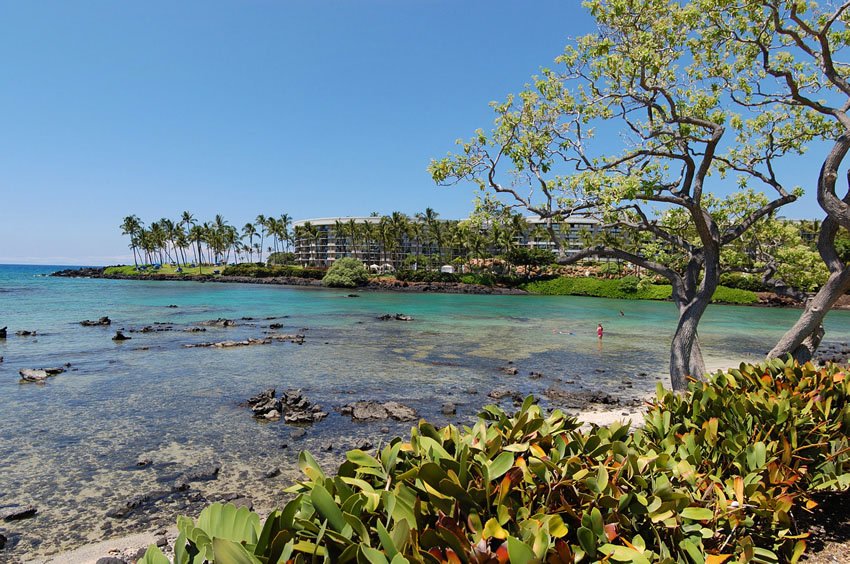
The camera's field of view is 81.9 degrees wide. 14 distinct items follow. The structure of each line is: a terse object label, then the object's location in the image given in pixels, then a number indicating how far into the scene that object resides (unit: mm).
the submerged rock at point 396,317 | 44369
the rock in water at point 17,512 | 7917
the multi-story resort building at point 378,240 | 125688
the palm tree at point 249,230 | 161750
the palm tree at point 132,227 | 153975
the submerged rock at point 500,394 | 16614
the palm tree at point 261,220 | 156312
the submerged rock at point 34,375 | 18188
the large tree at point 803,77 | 8281
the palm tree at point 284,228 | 151250
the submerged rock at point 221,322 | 37422
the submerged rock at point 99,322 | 35594
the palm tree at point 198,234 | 143125
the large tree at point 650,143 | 9133
